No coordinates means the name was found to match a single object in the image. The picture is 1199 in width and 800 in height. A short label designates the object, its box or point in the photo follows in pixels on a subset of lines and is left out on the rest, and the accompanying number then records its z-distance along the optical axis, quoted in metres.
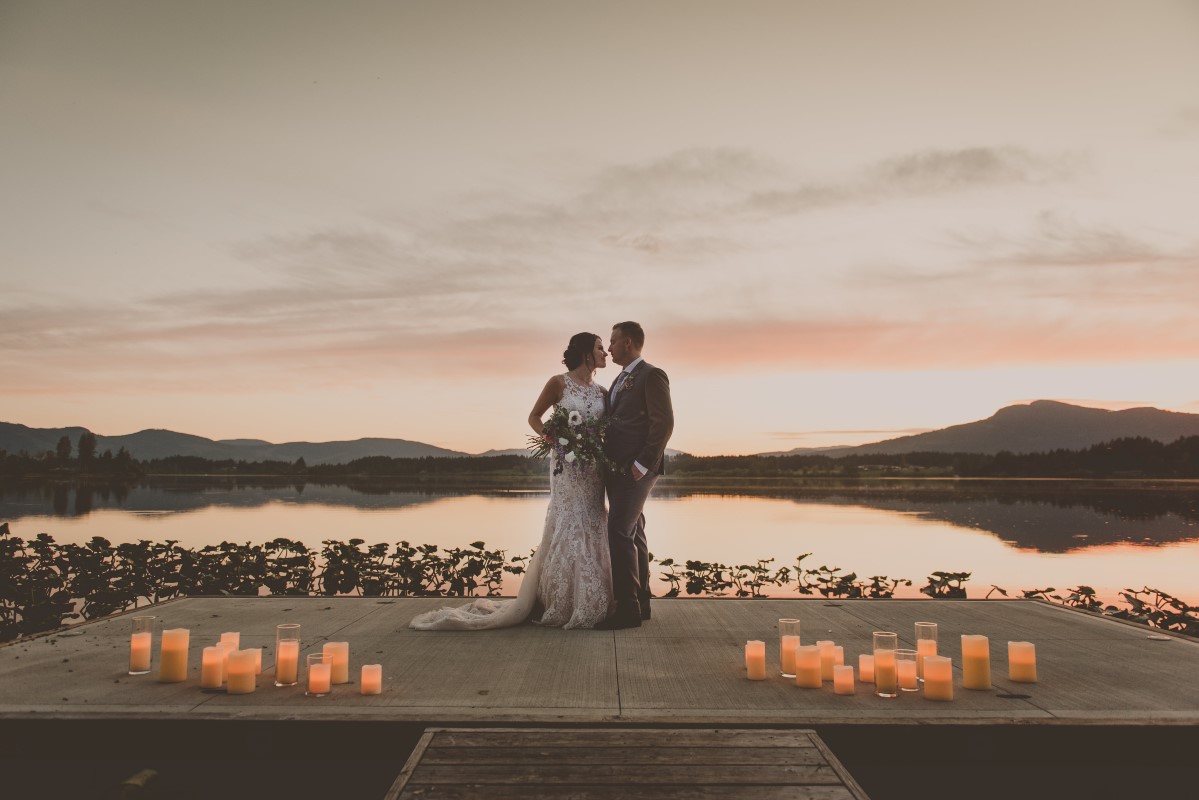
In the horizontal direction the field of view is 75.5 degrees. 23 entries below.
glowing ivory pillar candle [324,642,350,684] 4.01
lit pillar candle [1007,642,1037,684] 4.10
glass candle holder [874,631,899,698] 3.89
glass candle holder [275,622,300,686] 4.02
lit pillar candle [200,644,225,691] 3.97
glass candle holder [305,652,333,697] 3.81
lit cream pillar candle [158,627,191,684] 4.05
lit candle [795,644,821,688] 4.04
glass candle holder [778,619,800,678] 4.21
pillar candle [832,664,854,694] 3.88
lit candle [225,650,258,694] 3.84
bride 5.78
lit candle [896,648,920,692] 3.92
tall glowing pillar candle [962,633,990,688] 4.00
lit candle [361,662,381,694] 3.81
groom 5.91
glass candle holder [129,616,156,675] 4.20
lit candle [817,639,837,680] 4.12
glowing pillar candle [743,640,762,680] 4.12
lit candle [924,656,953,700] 3.76
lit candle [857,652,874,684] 4.14
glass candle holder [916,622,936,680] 4.07
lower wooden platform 2.55
